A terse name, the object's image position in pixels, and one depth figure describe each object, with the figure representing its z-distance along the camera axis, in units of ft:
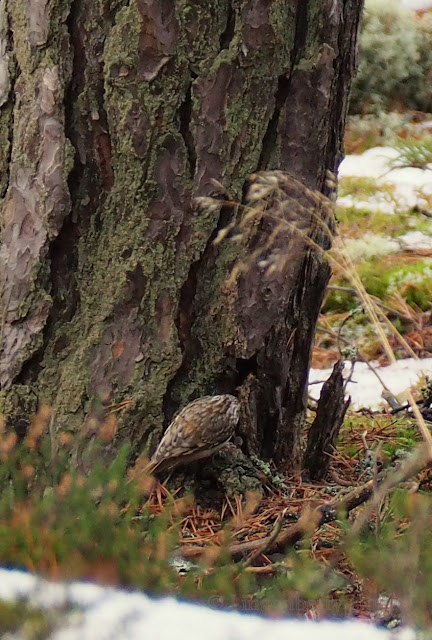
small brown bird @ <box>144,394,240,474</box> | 28.92
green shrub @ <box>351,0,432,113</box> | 102.24
